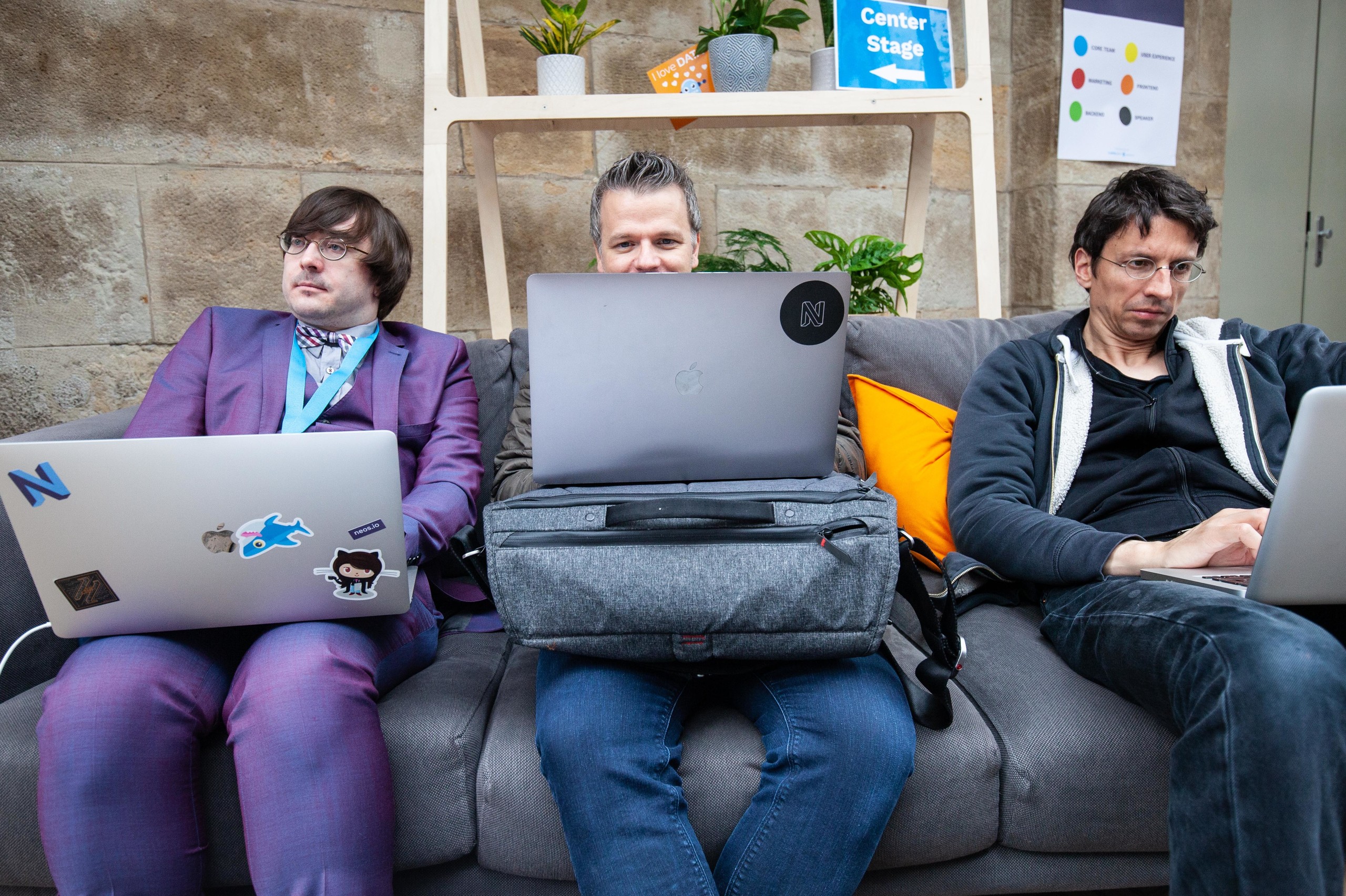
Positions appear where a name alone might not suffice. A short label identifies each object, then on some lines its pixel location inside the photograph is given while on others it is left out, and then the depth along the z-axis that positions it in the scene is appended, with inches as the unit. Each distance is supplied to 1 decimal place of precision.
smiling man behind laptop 34.2
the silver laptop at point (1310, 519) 31.9
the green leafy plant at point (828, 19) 77.3
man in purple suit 33.4
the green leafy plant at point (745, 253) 78.0
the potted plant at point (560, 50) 70.6
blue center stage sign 72.4
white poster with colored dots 101.6
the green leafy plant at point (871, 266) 75.9
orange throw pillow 55.9
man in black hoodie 31.1
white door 121.8
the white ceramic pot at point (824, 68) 73.0
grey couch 37.7
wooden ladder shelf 68.5
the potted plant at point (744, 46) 71.6
